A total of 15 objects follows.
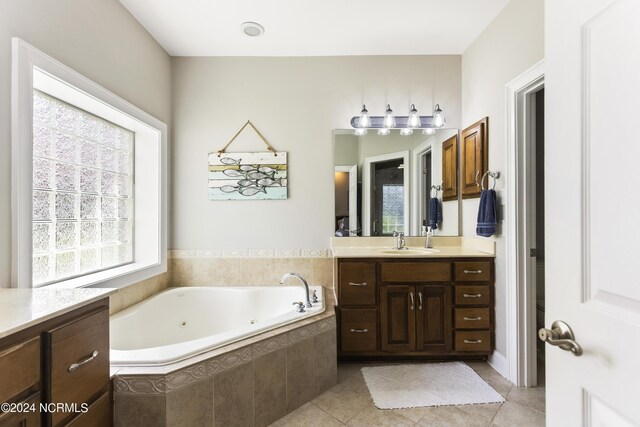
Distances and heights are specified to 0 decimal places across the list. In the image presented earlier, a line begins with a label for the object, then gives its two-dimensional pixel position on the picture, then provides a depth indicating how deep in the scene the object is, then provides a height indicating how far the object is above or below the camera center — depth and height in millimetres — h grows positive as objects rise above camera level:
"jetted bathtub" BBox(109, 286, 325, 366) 2008 -773
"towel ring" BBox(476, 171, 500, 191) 2211 +262
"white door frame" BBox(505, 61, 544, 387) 2006 -182
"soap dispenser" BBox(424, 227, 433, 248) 2739 -253
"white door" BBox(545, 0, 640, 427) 562 +11
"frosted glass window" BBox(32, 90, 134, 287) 1727 +142
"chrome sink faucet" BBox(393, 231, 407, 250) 2707 -265
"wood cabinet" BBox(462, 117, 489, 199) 2354 +464
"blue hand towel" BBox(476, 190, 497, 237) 2168 -13
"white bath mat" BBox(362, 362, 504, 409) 1884 -1167
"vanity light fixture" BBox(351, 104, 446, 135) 2711 +818
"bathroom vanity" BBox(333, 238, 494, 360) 2279 -694
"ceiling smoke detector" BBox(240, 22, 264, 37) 2289 +1424
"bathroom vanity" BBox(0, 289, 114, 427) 837 -454
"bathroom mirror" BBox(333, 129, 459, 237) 2785 +273
